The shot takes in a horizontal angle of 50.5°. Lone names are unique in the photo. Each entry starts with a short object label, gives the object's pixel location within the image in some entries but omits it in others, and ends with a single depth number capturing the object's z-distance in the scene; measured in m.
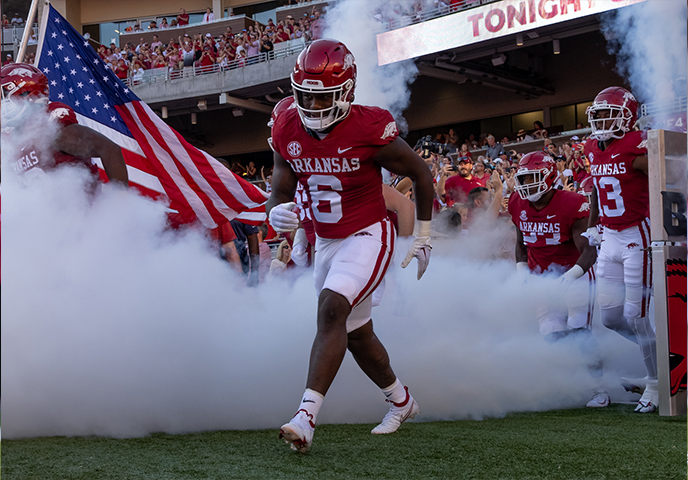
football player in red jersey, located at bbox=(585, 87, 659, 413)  4.95
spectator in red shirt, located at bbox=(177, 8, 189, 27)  23.64
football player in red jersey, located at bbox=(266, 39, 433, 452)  3.23
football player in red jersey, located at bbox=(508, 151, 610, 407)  5.31
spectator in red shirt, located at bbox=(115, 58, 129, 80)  21.58
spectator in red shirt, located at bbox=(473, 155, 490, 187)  9.22
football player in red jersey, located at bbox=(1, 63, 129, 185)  3.90
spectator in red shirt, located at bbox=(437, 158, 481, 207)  7.95
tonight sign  13.54
